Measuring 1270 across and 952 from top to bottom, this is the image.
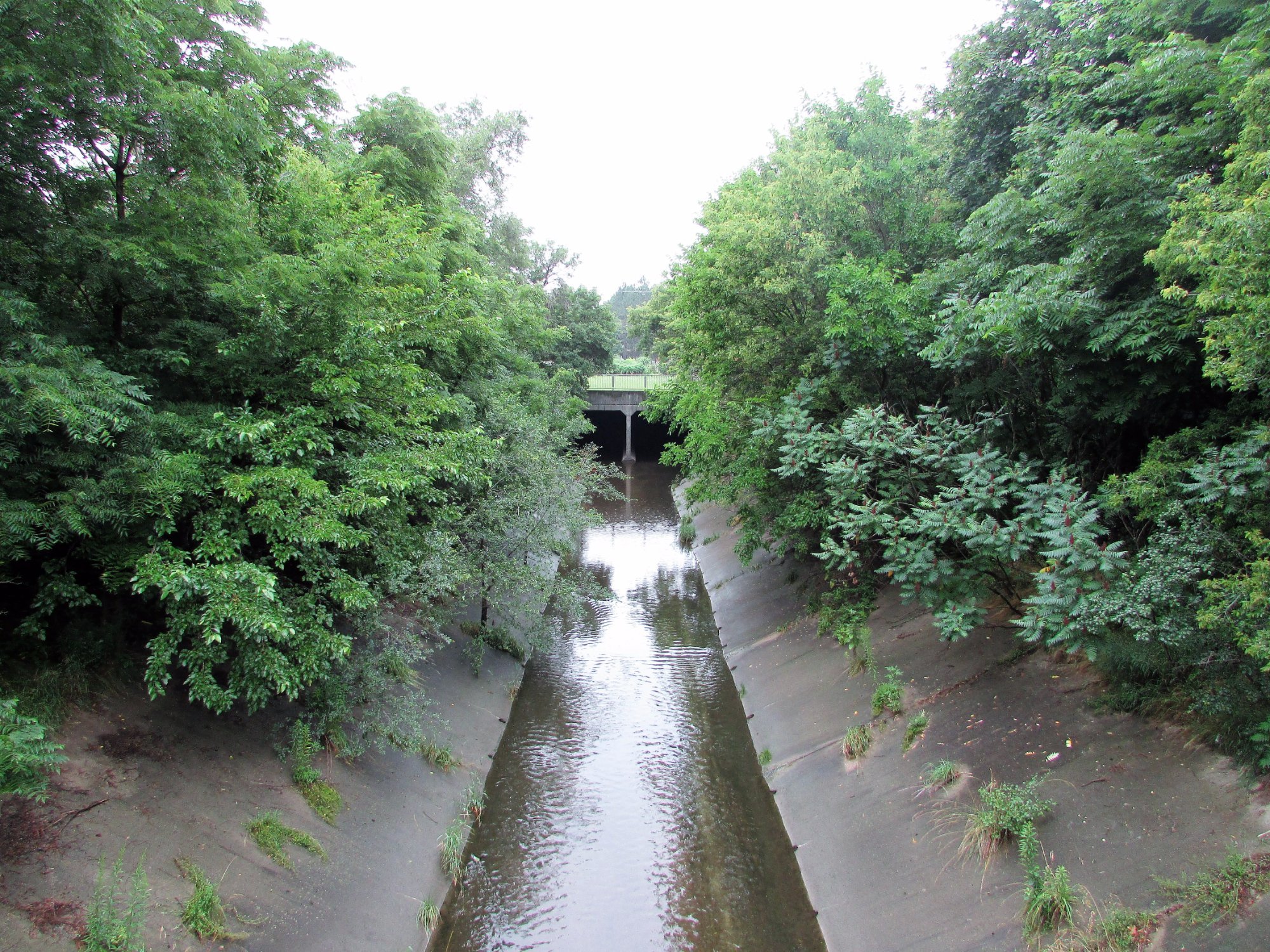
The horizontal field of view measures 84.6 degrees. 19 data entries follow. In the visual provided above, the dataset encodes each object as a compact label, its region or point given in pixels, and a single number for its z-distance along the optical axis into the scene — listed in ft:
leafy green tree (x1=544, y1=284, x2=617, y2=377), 152.56
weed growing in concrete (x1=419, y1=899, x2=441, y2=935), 28.76
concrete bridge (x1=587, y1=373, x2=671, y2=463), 160.97
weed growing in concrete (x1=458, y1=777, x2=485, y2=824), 36.40
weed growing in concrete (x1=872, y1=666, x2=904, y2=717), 37.63
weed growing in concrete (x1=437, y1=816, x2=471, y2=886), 32.09
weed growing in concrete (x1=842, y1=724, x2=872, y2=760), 36.50
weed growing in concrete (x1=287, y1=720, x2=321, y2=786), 30.32
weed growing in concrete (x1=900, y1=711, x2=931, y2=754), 34.91
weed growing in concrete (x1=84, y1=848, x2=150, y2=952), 19.66
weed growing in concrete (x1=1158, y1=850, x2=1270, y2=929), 19.65
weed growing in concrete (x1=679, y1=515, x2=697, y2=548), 96.32
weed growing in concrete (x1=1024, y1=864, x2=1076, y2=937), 22.48
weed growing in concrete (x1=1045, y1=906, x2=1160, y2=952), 20.61
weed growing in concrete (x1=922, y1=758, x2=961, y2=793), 30.91
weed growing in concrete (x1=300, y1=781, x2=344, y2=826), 29.89
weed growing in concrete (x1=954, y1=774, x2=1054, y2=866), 26.13
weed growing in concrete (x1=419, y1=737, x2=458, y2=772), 37.47
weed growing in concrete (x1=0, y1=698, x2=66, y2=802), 17.01
